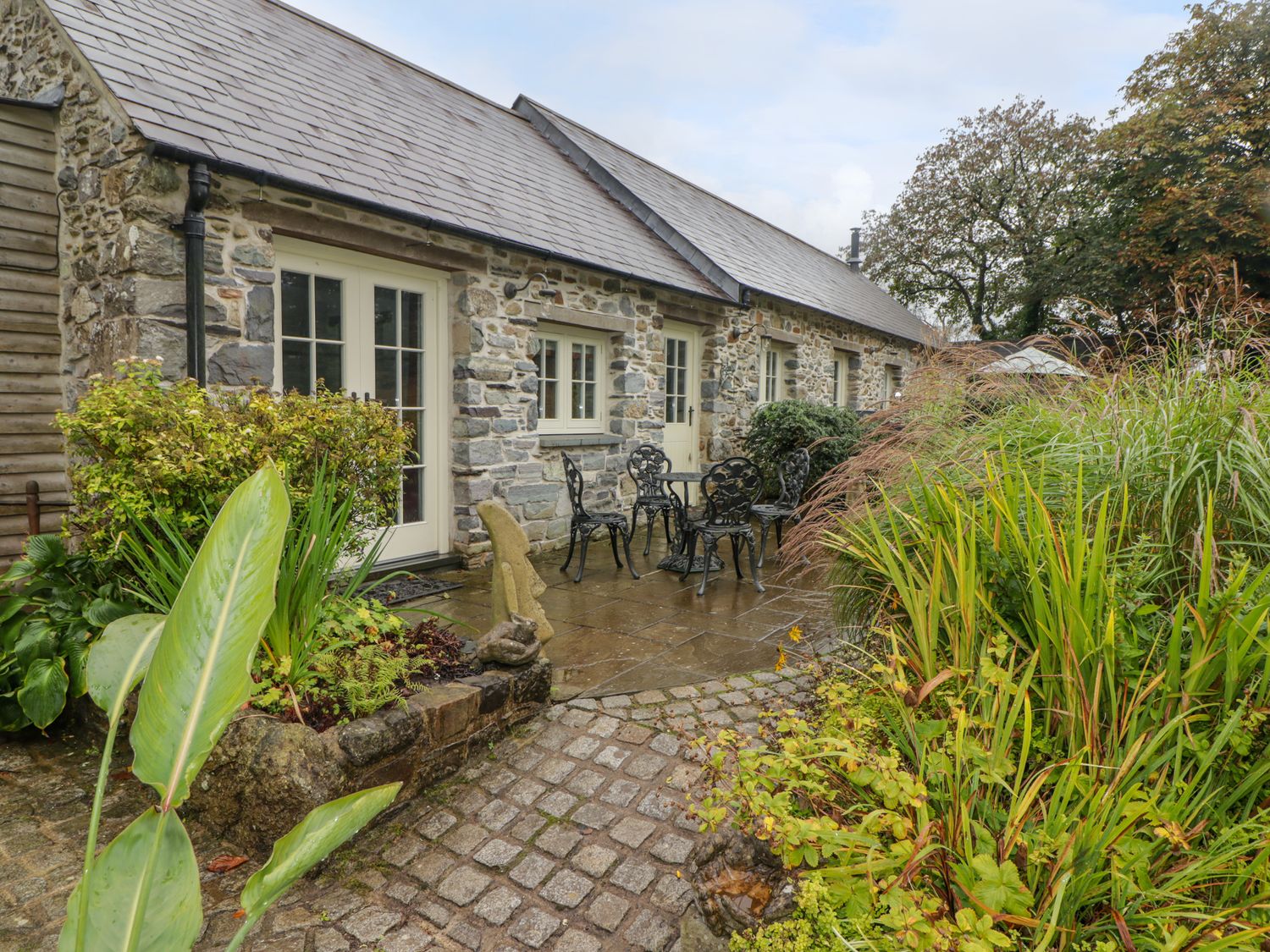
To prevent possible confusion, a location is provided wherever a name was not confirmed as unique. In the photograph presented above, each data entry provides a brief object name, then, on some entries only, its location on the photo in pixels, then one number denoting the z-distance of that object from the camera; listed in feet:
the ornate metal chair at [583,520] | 18.20
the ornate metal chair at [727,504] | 17.13
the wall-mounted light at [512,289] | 19.77
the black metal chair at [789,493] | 18.97
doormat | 15.89
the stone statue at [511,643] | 10.14
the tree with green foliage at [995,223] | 66.33
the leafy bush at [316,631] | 8.50
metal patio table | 18.78
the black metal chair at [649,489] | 20.08
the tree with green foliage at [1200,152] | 38.37
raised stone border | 7.59
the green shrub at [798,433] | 25.96
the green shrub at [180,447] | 9.44
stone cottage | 13.66
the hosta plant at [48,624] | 9.68
